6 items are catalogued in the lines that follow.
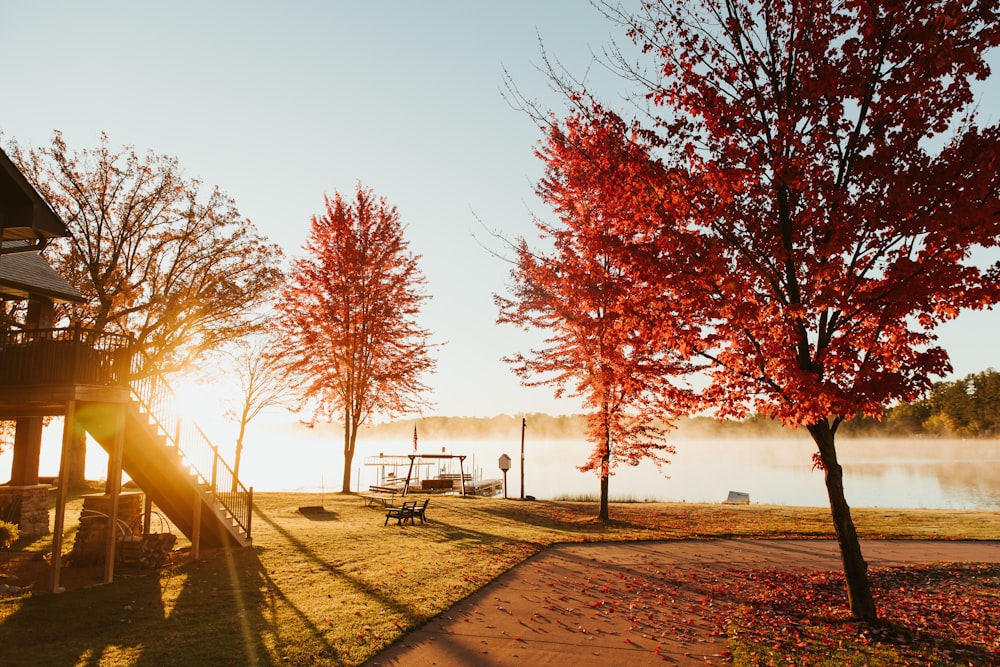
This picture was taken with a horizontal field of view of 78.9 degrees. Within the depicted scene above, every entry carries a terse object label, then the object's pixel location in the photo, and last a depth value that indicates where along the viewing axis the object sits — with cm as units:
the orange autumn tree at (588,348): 1905
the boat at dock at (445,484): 3405
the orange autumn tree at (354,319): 2964
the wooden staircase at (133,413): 1221
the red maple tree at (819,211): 805
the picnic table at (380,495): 2448
